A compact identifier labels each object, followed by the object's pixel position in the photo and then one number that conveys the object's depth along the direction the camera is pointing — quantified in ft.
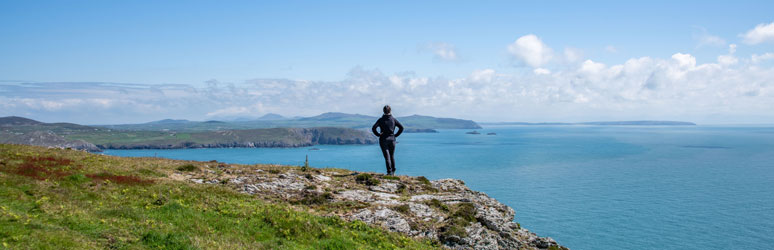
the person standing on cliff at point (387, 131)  80.74
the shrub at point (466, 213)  56.29
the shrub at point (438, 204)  60.50
